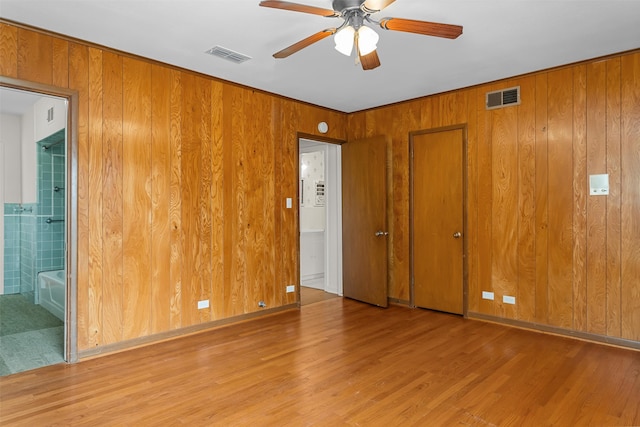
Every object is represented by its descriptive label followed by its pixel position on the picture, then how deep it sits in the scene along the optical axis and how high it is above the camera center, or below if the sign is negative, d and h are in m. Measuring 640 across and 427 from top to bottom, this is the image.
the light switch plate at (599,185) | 3.48 +0.25
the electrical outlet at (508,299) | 4.03 -0.95
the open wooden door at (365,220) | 4.90 -0.09
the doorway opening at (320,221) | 5.58 -0.13
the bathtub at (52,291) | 4.20 -0.92
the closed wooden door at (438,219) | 4.45 -0.08
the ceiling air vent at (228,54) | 3.24 +1.45
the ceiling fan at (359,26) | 2.13 +1.16
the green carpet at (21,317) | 3.90 -1.16
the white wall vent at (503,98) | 4.00 +1.26
